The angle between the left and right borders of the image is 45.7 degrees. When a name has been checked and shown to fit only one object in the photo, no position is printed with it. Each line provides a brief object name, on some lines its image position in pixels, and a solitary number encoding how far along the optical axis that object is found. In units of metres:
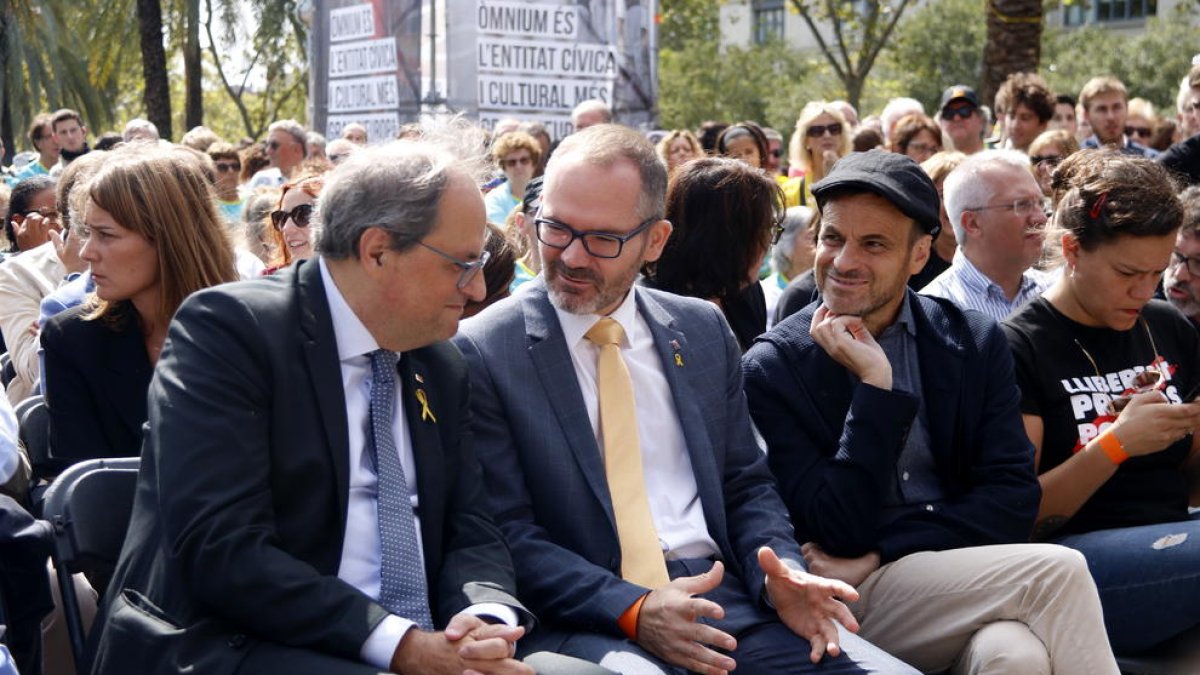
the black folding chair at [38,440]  4.16
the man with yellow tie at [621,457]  3.38
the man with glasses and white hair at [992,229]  5.30
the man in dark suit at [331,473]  2.86
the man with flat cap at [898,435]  3.68
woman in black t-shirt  4.06
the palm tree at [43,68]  27.98
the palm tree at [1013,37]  13.12
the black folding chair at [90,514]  3.29
